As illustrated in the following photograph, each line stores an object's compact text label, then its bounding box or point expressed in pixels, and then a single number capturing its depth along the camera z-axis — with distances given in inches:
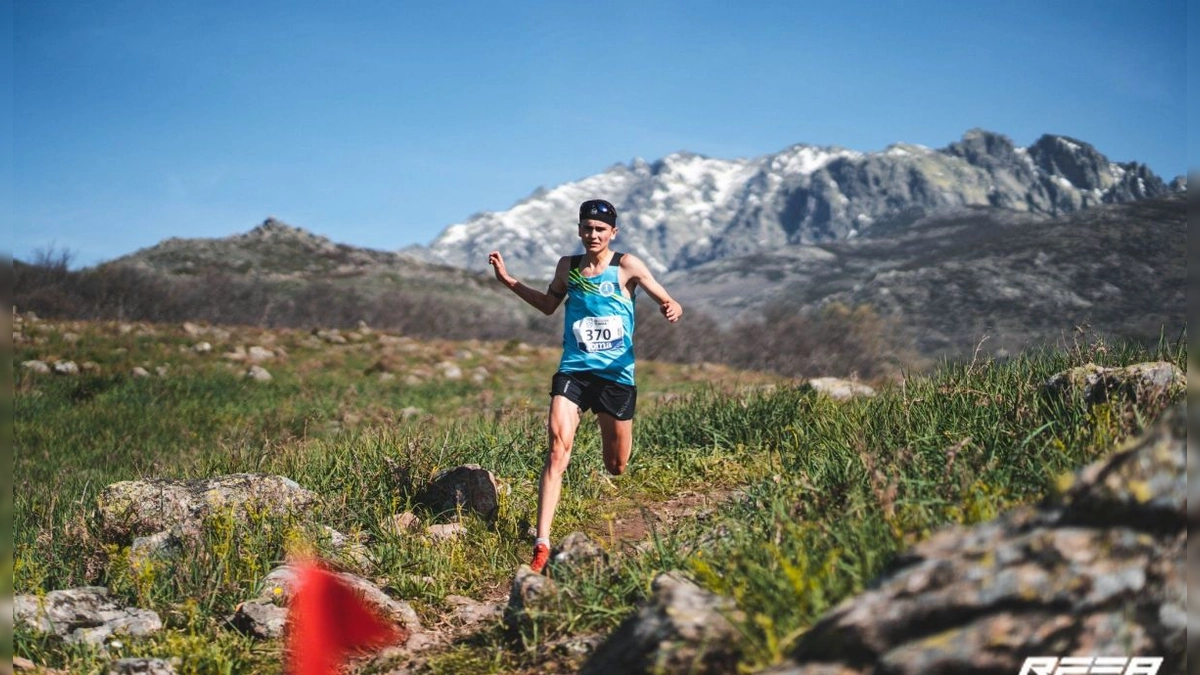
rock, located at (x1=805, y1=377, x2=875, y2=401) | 358.0
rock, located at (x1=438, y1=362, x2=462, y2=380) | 787.4
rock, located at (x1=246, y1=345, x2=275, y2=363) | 765.3
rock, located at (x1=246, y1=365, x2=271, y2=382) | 681.0
